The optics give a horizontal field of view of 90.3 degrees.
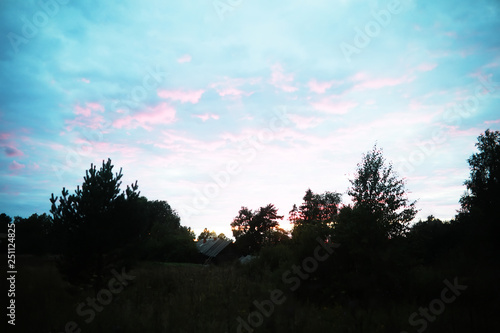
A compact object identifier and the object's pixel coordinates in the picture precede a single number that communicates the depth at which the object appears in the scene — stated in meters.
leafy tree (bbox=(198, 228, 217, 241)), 143.64
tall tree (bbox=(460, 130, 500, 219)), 23.91
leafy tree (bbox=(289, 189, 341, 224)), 56.79
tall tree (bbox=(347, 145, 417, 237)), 28.46
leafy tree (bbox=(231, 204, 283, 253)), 52.38
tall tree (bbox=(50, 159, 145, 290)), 9.04
